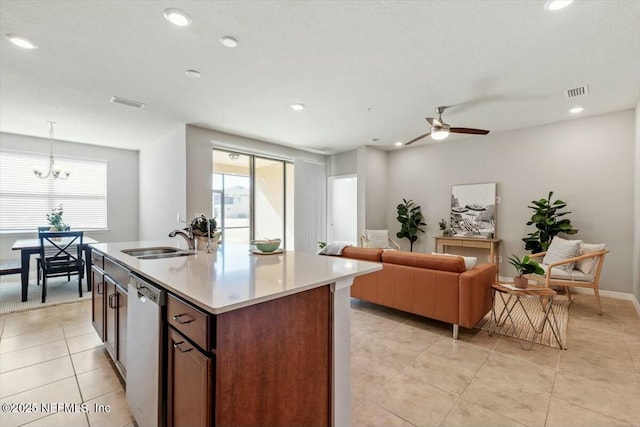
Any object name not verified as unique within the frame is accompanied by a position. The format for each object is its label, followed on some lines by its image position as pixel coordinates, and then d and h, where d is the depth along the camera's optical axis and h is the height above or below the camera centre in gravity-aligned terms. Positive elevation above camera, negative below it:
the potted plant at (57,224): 4.82 -0.15
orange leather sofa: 2.82 -0.76
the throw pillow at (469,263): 2.96 -0.51
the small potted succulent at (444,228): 5.82 -0.29
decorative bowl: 2.35 -0.25
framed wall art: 5.35 +0.06
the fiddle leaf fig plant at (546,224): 4.48 -0.17
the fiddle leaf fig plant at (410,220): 6.26 -0.14
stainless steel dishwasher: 1.43 -0.74
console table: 5.12 -0.56
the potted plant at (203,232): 2.63 -0.16
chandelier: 4.84 +0.88
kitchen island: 1.11 -0.56
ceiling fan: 3.69 +1.09
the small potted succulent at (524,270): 2.79 -0.56
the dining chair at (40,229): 4.62 -0.24
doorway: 8.22 +0.09
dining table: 3.93 -0.58
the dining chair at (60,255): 4.05 -0.59
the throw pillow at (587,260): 3.69 -0.61
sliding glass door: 5.62 +0.37
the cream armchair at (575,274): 3.54 -0.79
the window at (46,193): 5.25 +0.43
